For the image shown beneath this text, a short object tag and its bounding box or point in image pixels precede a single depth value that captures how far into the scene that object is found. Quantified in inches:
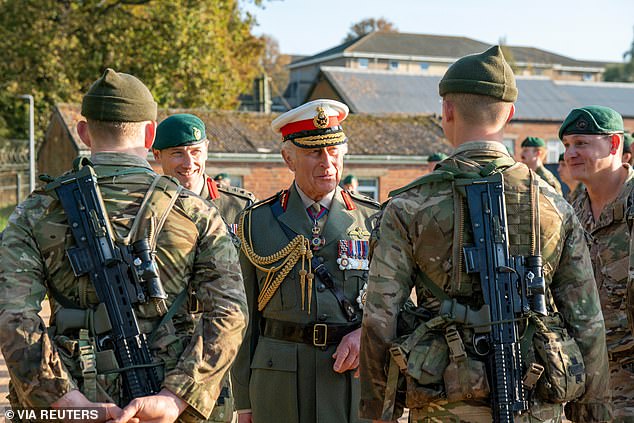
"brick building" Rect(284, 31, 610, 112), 3103.1
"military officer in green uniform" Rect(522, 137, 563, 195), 457.7
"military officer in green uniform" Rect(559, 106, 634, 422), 198.8
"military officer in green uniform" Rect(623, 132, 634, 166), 283.9
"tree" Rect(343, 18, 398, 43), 3528.5
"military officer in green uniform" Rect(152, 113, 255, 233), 228.8
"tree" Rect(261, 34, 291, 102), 3083.2
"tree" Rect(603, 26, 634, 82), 3668.8
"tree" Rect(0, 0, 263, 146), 1184.2
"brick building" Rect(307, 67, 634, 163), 1678.2
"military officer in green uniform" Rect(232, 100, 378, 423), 182.4
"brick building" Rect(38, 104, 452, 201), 951.0
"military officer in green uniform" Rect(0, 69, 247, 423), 127.8
